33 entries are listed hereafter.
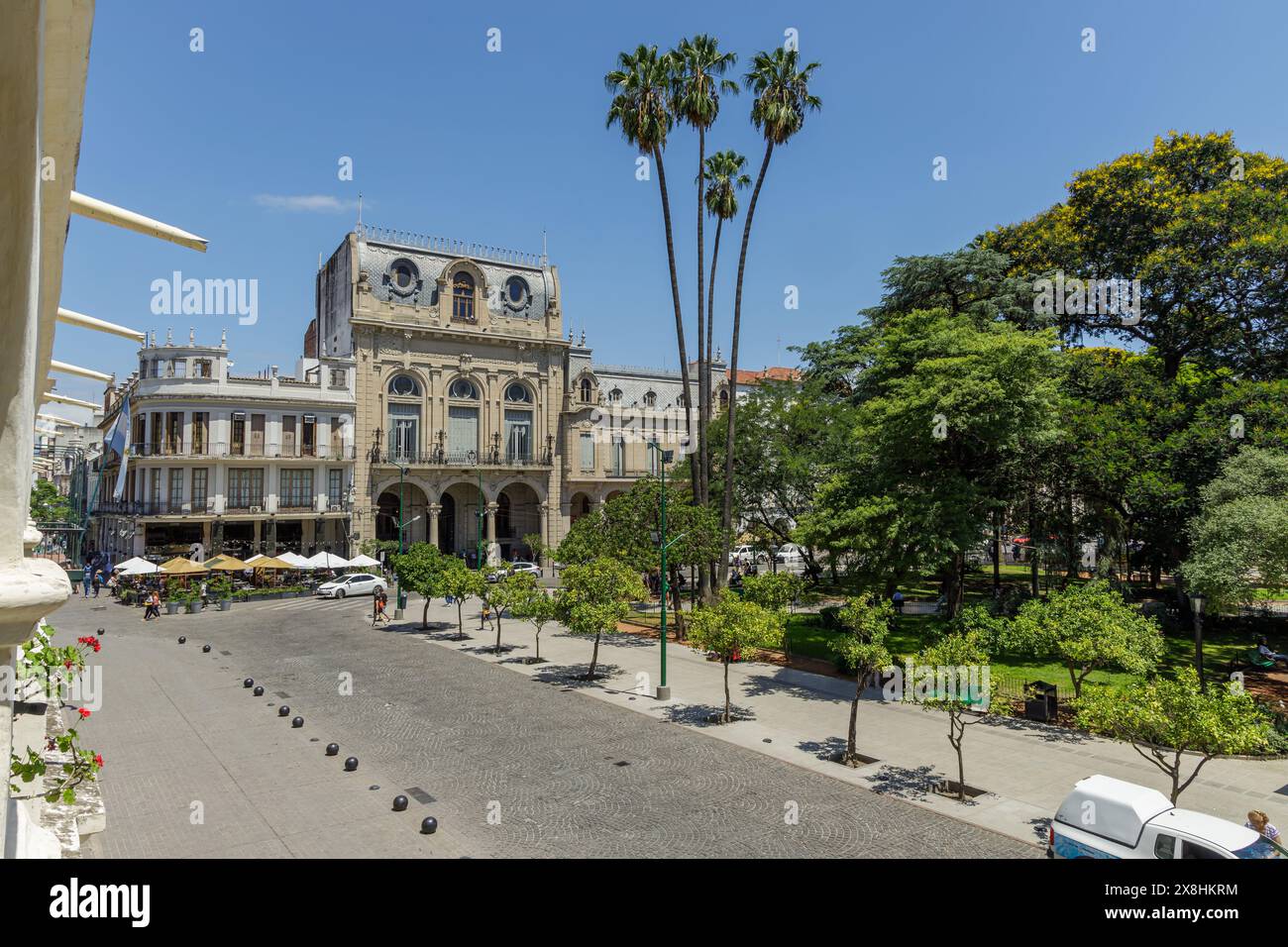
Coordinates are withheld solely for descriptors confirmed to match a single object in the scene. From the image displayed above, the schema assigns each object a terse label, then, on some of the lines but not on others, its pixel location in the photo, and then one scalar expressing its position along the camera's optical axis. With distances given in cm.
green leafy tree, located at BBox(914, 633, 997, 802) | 1398
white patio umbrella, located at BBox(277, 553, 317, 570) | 4328
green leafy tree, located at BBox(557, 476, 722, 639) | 2936
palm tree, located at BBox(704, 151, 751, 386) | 3272
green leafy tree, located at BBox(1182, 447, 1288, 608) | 1912
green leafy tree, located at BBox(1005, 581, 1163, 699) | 1623
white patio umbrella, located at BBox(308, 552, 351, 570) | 4404
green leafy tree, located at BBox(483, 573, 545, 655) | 2680
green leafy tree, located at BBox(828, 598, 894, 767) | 1566
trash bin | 1878
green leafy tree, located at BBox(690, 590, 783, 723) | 1878
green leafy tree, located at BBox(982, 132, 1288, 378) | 2823
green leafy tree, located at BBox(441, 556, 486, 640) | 2947
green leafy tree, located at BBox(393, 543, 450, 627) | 3194
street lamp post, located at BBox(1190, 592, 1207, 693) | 1744
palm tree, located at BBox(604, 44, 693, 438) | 3041
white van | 949
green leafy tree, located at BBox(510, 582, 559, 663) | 2552
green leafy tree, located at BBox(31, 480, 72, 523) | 5994
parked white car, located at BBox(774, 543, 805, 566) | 6234
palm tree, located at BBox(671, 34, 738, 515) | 3041
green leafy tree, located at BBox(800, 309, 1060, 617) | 2167
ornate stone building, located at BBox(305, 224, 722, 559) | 5344
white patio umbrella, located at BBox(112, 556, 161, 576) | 3875
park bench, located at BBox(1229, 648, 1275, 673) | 2398
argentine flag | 4025
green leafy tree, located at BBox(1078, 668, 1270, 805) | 1108
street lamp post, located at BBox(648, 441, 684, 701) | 2170
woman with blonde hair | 1080
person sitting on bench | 2408
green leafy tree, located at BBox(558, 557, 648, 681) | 2377
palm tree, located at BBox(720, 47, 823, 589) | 2950
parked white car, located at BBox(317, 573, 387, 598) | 4428
